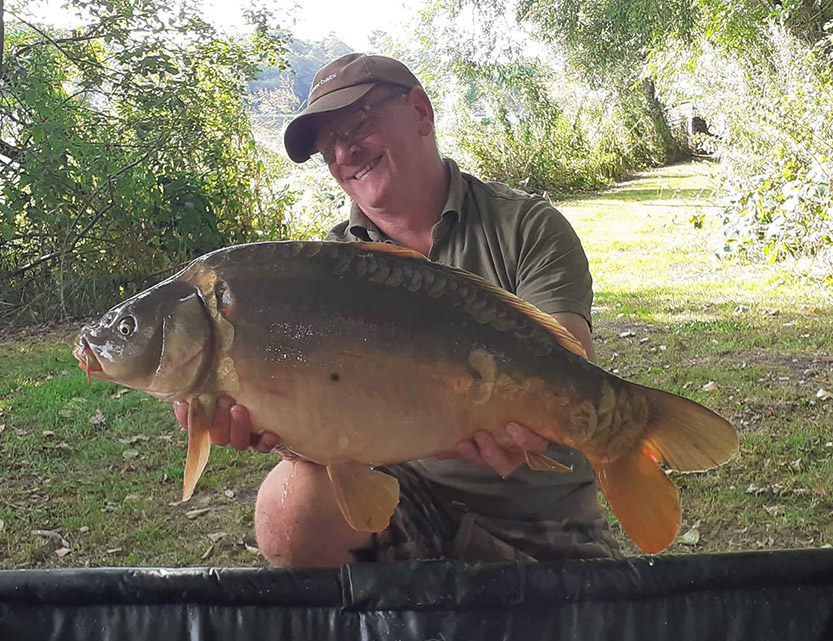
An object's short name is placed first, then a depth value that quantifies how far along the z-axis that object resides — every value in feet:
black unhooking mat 4.11
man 4.68
